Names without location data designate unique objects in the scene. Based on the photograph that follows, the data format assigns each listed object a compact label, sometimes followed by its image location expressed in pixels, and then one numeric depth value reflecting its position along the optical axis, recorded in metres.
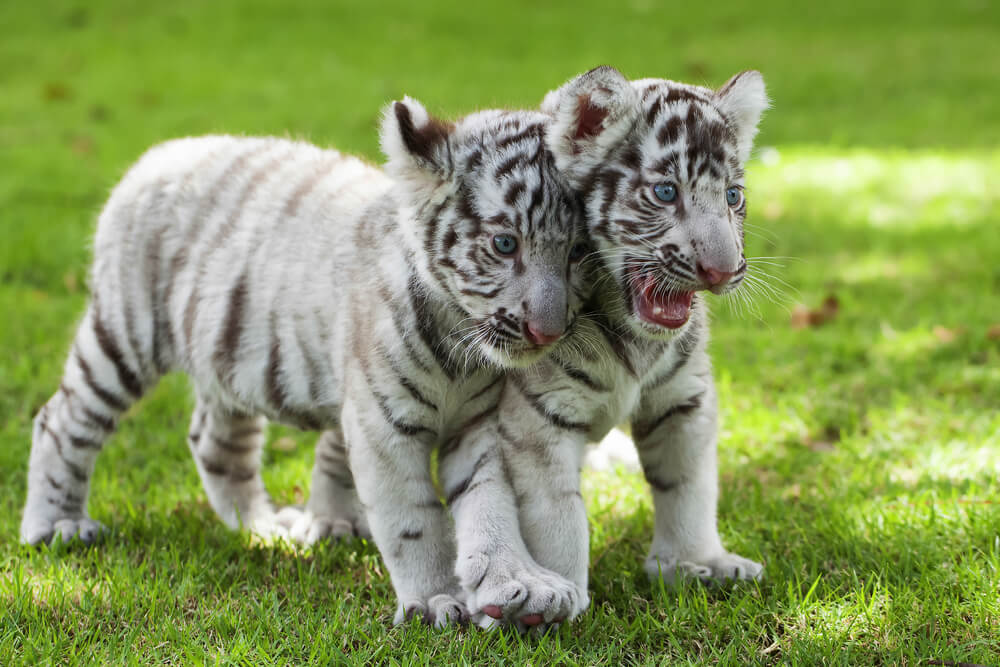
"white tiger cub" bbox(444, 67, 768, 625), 5.42
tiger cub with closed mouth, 5.67
